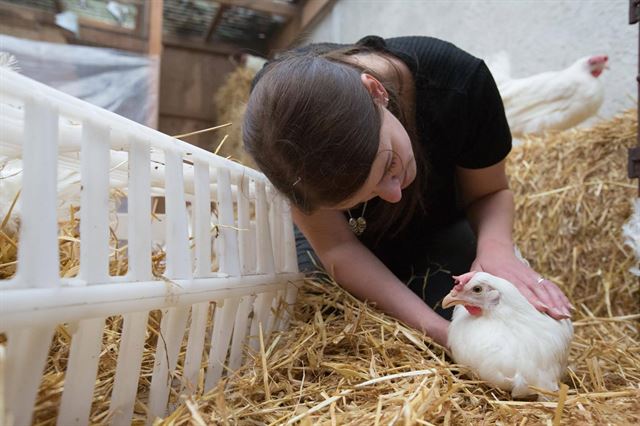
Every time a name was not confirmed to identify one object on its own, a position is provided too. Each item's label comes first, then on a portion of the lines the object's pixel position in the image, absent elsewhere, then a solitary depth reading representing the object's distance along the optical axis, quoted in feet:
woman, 2.77
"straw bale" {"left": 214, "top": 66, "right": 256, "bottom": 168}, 13.50
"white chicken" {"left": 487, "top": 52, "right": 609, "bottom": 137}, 7.61
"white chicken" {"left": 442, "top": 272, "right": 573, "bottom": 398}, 2.90
